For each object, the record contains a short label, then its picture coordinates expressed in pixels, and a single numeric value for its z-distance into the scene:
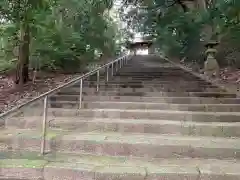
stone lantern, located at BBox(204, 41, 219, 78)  5.30
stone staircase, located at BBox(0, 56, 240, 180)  1.96
